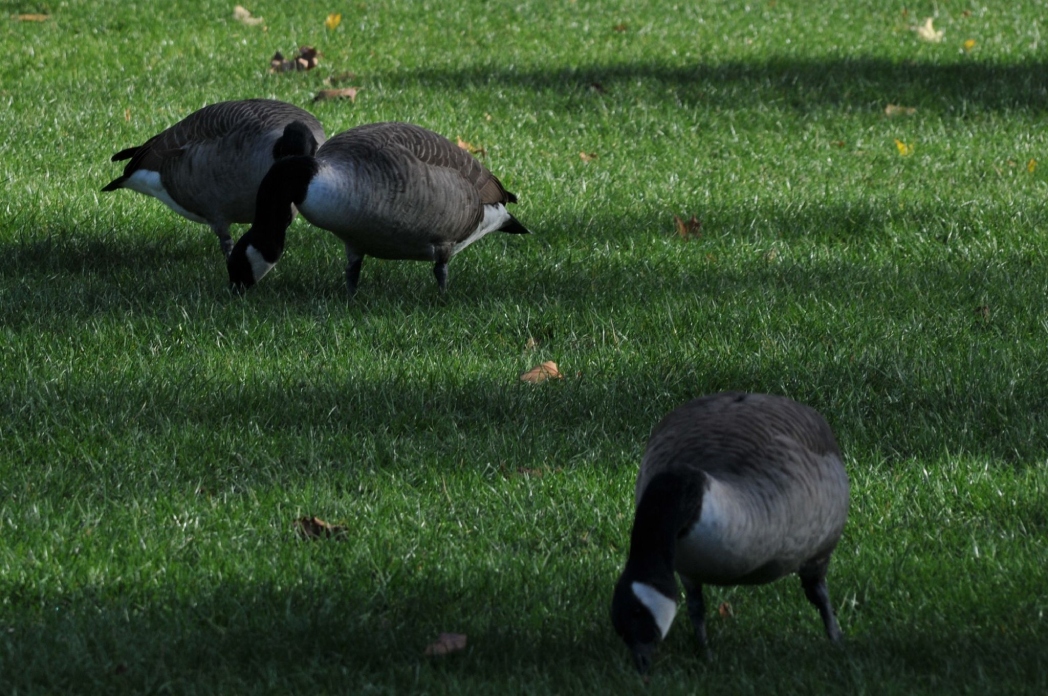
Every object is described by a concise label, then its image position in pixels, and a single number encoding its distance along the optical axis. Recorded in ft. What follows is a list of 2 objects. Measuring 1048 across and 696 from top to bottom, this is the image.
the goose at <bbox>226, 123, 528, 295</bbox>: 42.06
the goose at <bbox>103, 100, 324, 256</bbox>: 47.10
